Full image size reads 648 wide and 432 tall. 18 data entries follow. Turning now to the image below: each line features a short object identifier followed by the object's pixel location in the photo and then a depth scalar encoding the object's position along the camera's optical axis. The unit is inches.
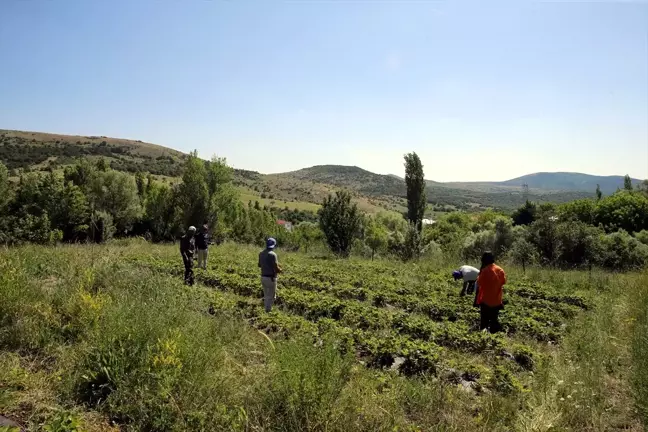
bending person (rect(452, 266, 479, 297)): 438.6
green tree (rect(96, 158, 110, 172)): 1418.6
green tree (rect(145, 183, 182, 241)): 1186.6
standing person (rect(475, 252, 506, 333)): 316.2
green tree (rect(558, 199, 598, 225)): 1927.9
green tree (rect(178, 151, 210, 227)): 1039.0
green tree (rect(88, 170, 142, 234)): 1267.2
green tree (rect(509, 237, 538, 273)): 799.7
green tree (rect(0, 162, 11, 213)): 1103.3
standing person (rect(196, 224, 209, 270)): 571.8
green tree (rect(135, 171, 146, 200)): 1516.4
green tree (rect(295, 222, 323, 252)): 1786.2
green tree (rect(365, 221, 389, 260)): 1178.6
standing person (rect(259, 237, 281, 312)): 359.9
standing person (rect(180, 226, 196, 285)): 461.7
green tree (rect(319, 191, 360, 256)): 901.2
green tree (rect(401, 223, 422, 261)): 869.8
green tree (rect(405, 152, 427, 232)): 1250.1
